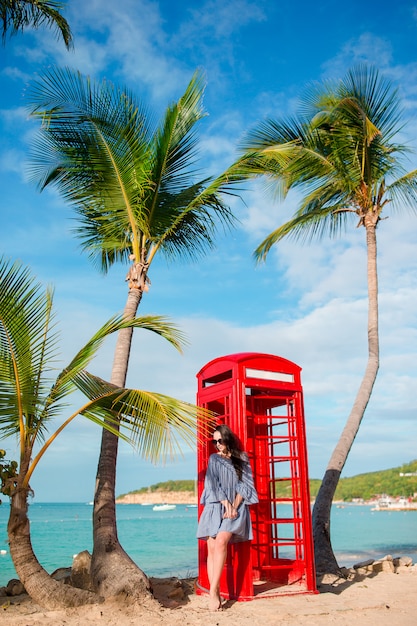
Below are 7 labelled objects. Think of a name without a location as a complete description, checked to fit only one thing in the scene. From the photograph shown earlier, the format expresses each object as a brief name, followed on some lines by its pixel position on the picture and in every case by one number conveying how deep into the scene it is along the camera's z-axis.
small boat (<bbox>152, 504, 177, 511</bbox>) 105.56
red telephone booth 6.67
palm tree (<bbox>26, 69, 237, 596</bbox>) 8.94
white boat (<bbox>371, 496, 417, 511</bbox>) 67.07
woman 6.20
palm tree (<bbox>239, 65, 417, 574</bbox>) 11.49
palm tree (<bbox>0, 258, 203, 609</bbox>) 5.88
